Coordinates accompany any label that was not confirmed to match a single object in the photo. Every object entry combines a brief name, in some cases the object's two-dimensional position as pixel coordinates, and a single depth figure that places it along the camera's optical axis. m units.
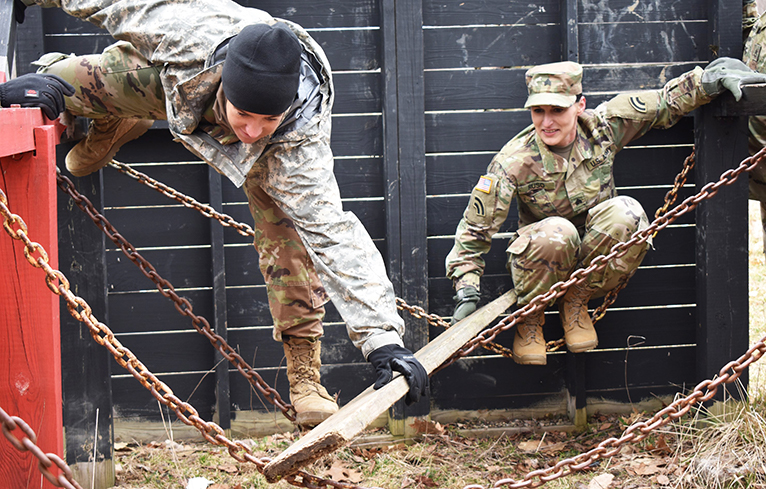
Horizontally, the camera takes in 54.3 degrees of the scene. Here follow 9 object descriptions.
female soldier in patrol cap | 3.46
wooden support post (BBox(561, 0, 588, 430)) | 4.10
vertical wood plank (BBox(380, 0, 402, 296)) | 3.78
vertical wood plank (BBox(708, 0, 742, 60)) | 3.77
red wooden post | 2.26
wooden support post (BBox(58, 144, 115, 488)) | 3.46
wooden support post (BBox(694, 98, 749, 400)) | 3.72
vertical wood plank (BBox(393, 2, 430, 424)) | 3.79
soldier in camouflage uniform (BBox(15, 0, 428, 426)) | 2.43
